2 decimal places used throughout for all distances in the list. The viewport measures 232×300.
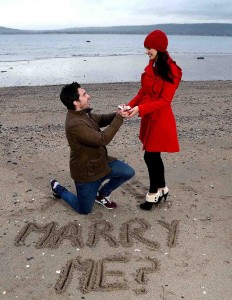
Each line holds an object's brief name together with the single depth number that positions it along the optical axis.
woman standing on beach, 4.55
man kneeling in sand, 4.57
